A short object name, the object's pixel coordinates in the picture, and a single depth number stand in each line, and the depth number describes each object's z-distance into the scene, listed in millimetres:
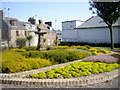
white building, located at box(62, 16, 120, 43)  25006
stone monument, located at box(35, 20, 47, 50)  11386
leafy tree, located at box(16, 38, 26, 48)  29883
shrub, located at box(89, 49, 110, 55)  12218
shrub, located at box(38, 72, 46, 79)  5701
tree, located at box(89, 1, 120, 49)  17753
